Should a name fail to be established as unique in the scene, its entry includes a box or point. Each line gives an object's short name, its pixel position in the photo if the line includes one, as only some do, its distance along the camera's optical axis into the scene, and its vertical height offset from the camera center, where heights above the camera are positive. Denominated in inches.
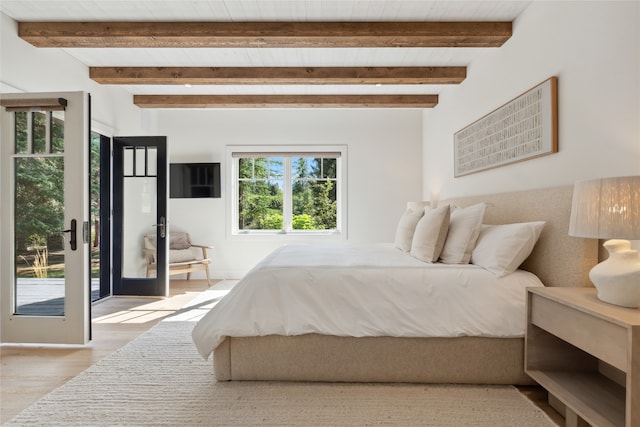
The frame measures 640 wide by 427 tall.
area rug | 68.5 -40.4
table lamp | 54.1 -1.9
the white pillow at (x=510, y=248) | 82.0 -8.1
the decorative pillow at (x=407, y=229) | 122.6 -5.5
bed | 78.5 -27.9
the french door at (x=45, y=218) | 105.0 -1.6
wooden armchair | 172.7 -22.3
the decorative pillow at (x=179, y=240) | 199.0 -15.5
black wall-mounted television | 206.5 +20.5
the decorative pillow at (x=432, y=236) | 96.1 -6.1
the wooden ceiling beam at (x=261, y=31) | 110.7 +58.4
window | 215.3 +11.7
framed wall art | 92.1 +26.5
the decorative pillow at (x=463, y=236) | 92.7 -6.1
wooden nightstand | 47.8 -24.9
